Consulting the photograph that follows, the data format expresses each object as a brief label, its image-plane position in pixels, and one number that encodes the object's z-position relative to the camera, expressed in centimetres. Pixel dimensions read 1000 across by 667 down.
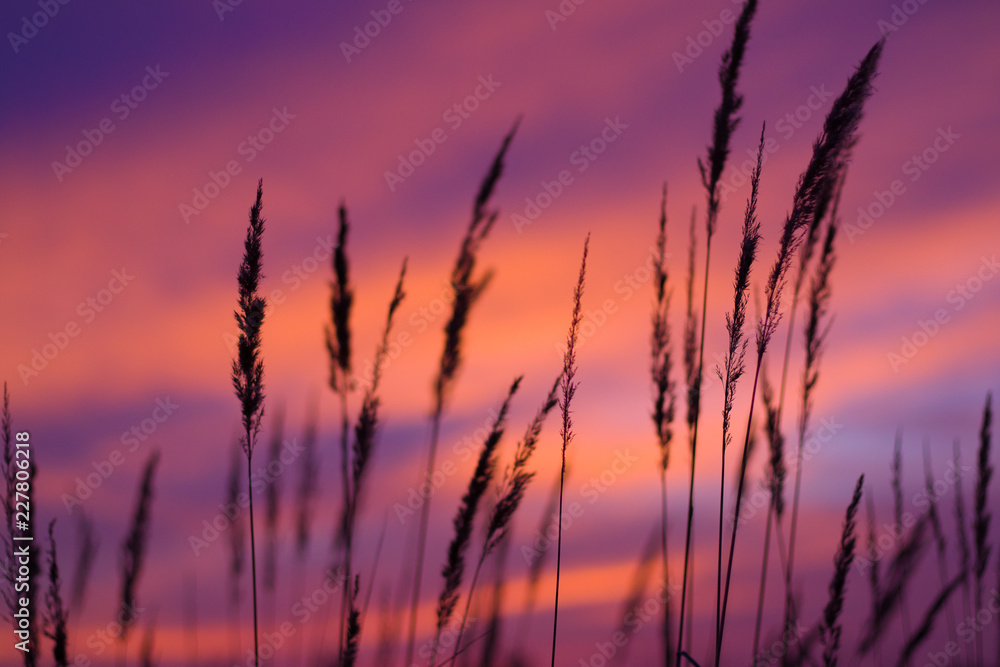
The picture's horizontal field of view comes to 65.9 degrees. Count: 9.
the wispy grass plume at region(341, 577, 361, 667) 229
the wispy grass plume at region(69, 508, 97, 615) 441
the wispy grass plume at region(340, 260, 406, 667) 294
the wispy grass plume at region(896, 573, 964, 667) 251
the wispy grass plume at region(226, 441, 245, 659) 478
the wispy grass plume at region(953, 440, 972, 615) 473
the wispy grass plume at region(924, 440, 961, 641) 459
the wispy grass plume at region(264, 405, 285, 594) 503
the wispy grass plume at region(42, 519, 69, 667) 228
